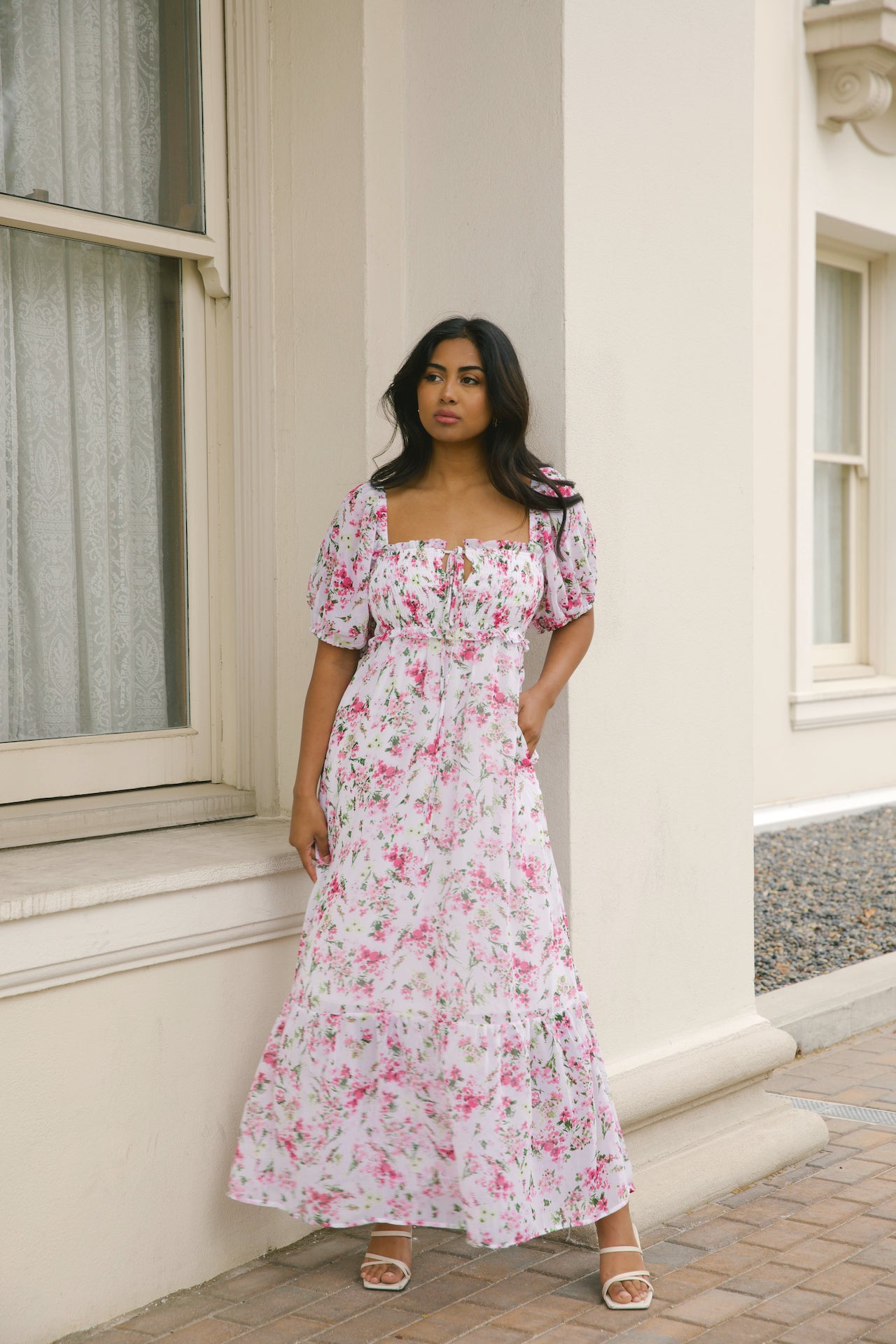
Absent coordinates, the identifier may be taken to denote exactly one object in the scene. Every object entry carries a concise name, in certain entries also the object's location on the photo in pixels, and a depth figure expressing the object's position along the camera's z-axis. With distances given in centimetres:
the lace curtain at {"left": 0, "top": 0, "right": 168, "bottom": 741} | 296
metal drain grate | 379
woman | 265
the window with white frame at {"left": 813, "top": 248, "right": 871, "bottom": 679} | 823
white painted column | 310
